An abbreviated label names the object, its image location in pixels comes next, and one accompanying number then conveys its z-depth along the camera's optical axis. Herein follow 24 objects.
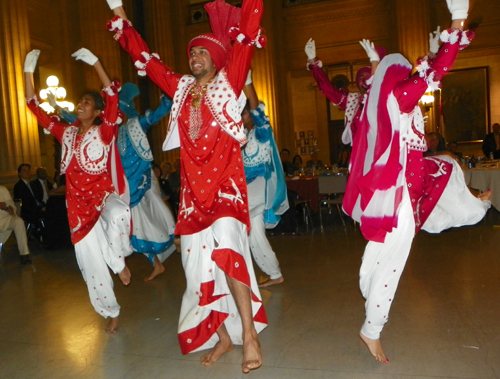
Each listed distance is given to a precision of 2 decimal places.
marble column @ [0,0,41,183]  9.92
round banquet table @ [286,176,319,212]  9.07
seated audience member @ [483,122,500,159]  12.10
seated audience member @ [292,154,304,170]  13.24
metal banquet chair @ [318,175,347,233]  8.83
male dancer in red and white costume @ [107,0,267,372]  2.83
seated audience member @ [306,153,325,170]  12.04
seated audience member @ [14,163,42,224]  8.54
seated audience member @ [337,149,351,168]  11.77
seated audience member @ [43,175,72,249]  8.05
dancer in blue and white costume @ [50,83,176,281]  5.13
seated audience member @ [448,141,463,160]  11.96
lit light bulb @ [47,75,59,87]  11.25
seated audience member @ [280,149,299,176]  10.76
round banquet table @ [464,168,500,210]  7.38
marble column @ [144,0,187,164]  15.38
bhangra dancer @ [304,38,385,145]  4.38
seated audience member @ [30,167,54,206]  9.01
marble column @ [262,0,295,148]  14.94
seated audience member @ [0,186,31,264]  7.07
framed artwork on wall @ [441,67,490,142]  14.96
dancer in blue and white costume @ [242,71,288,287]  4.56
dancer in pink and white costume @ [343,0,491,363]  2.64
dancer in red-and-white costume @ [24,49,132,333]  3.63
